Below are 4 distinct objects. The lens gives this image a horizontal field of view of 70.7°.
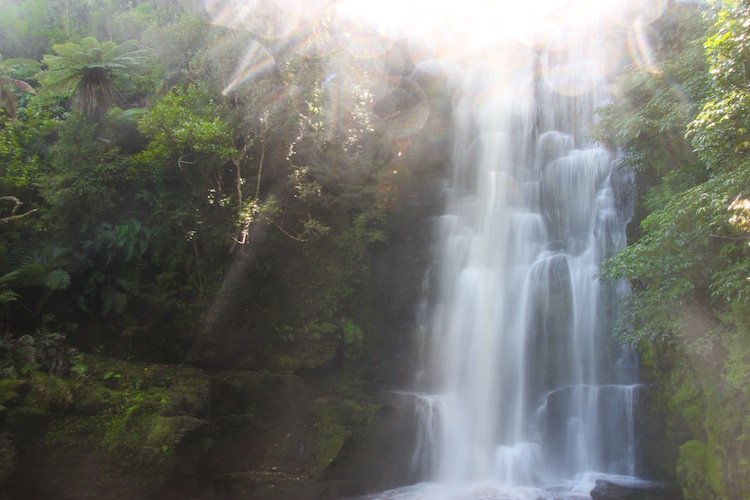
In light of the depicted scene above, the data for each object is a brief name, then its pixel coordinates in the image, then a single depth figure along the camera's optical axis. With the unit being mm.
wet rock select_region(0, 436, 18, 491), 8219
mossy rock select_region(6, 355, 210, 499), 9000
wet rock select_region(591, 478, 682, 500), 10641
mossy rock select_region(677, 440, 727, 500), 9406
